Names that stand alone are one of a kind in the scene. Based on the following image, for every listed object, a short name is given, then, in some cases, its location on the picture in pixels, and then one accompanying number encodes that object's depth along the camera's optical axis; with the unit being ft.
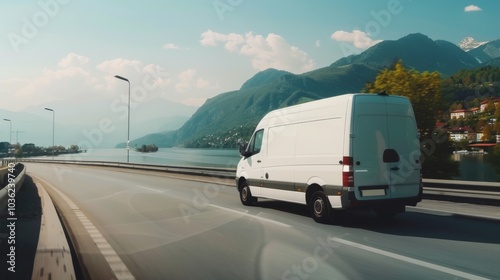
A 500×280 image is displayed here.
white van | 25.86
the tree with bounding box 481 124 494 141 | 285.02
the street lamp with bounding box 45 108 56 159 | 230.85
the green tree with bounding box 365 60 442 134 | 101.35
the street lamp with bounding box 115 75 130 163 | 137.10
